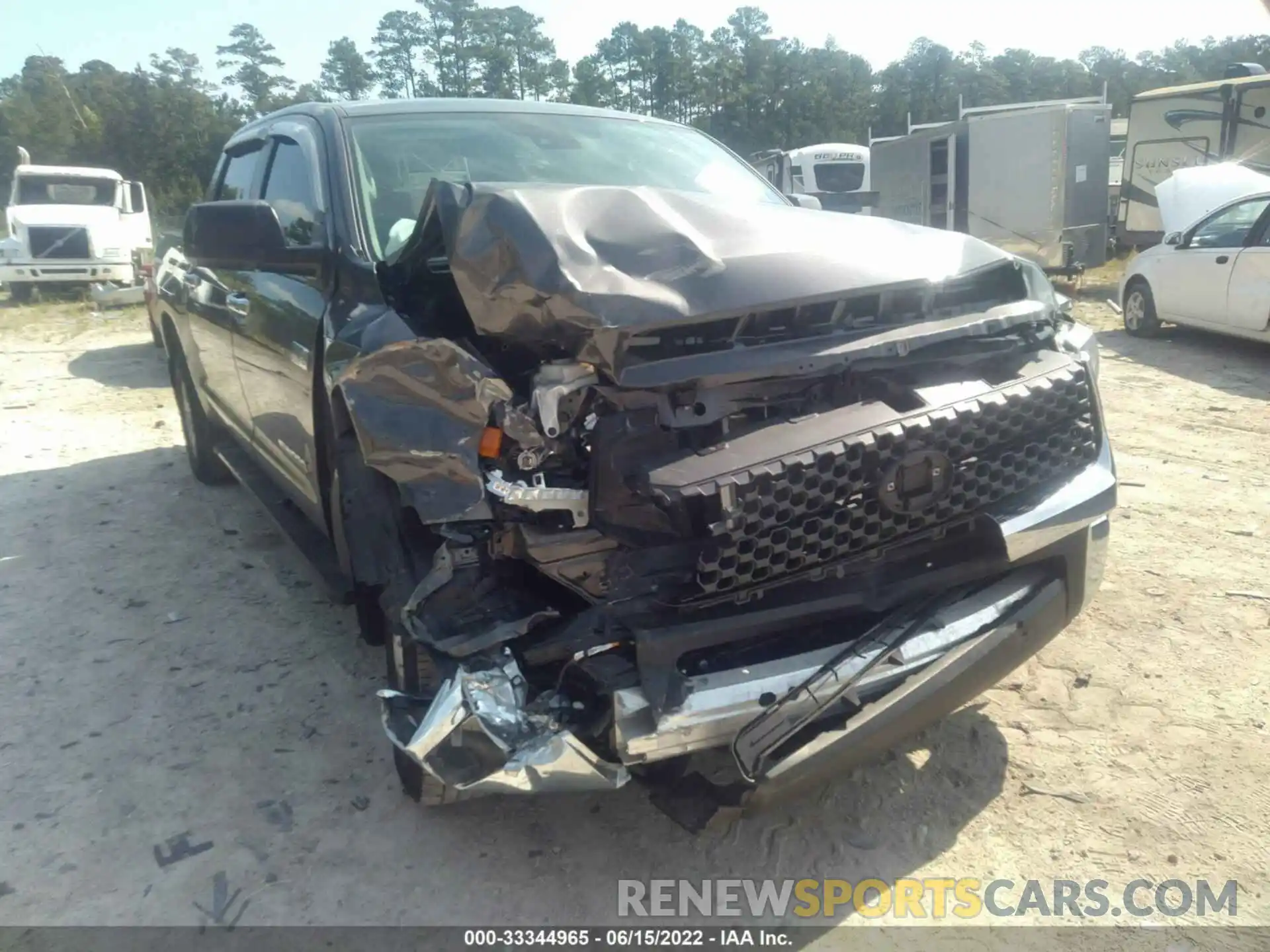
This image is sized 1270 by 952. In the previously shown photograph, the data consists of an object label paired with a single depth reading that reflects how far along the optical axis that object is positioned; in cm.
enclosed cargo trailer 1424
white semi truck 1606
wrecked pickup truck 220
